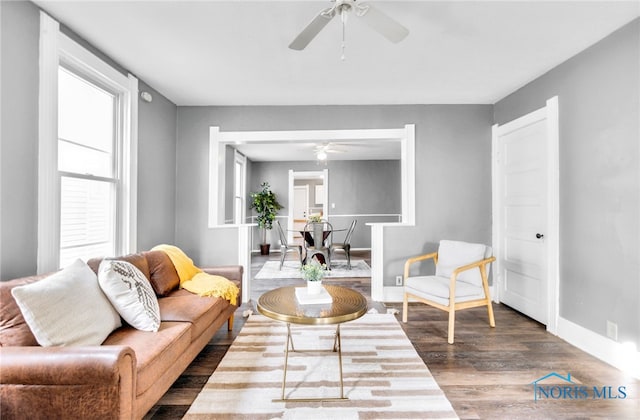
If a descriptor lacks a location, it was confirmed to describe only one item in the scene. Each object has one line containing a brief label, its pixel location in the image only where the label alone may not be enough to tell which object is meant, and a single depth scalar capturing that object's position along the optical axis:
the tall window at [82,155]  2.16
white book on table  2.23
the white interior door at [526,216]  3.13
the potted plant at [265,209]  7.75
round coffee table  1.92
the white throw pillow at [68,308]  1.49
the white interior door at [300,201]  11.27
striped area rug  1.83
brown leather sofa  1.30
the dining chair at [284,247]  5.76
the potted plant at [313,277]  2.33
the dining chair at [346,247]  5.77
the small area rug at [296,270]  5.45
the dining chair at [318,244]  5.48
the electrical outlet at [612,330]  2.41
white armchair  2.89
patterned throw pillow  1.90
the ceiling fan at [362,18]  1.74
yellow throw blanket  2.67
